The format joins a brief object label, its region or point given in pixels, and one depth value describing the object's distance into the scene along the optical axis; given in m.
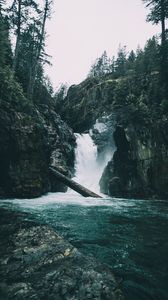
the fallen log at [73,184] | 19.44
